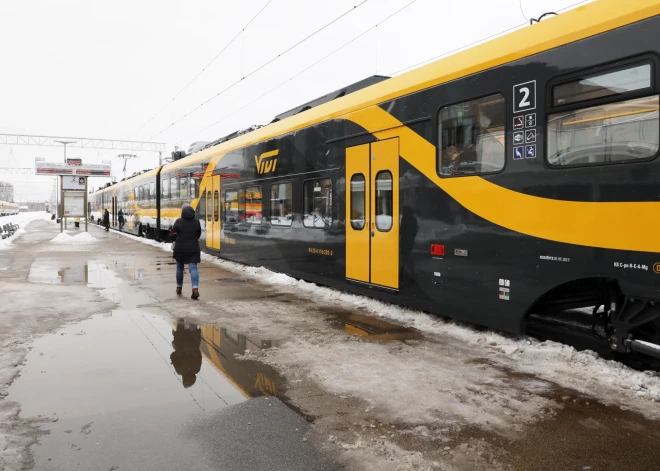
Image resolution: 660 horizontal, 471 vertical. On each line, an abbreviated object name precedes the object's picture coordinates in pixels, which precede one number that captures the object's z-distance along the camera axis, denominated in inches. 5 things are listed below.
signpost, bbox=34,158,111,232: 1082.1
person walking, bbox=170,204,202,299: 366.3
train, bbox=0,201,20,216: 3153.1
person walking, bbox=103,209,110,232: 1391.5
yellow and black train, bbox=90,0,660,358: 177.0
